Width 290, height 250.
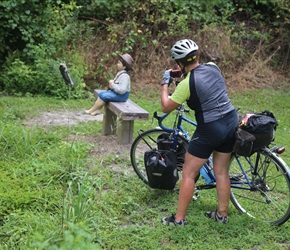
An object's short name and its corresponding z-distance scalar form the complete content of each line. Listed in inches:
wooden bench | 247.4
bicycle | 173.8
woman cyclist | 162.7
